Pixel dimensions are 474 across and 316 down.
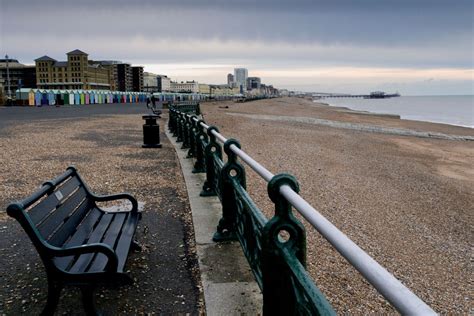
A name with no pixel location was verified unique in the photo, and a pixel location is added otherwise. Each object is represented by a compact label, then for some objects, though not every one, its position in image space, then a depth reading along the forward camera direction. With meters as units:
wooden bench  3.04
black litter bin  12.94
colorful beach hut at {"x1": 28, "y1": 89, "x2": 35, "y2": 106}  51.00
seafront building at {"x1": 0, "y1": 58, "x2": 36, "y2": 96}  141.50
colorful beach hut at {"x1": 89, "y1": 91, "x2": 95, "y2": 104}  63.97
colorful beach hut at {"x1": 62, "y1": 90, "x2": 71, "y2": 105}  56.25
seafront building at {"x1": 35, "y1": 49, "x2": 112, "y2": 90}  139.25
